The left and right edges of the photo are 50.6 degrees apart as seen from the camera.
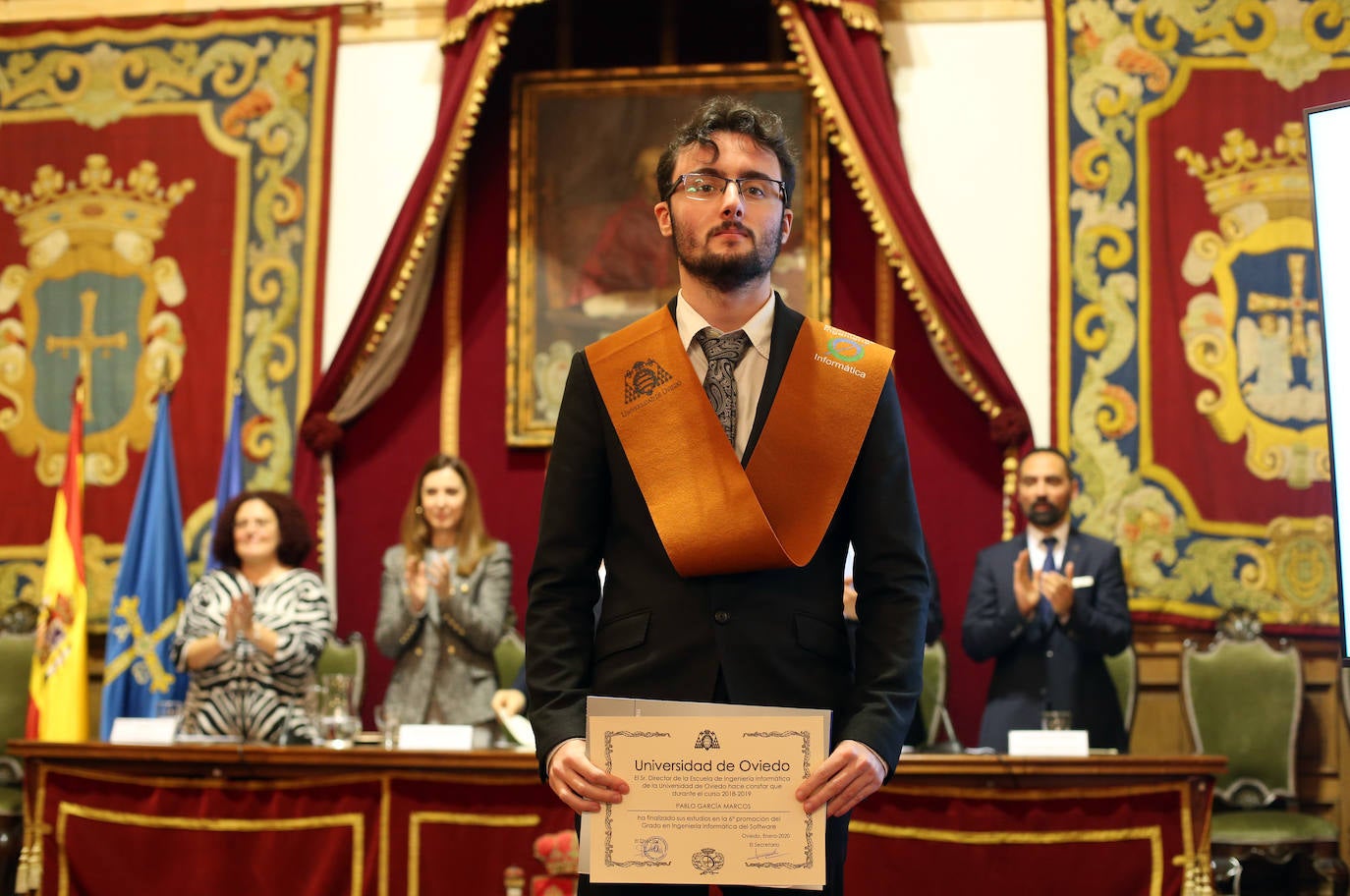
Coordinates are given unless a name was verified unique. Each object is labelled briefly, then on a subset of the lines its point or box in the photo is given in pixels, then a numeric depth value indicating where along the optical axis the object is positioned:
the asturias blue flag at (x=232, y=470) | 5.80
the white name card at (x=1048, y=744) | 3.76
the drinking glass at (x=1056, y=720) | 4.00
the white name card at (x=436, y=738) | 3.92
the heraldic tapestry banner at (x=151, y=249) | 6.06
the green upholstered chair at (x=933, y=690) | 5.02
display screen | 2.41
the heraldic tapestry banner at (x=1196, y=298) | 5.48
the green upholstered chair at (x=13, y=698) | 5.36
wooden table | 3.59
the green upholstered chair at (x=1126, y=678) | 4.91
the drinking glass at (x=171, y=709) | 4.46
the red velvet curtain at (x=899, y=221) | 5.57
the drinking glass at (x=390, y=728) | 4.05
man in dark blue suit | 4.36
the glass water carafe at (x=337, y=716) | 4.12
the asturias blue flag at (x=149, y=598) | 5.37
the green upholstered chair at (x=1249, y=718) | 4.98
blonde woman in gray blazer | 4.53
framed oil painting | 5.93
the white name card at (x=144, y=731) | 4.11
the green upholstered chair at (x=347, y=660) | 5.40
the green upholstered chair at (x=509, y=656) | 5.10
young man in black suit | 1.86
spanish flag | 5.13
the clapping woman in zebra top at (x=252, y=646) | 4.18
